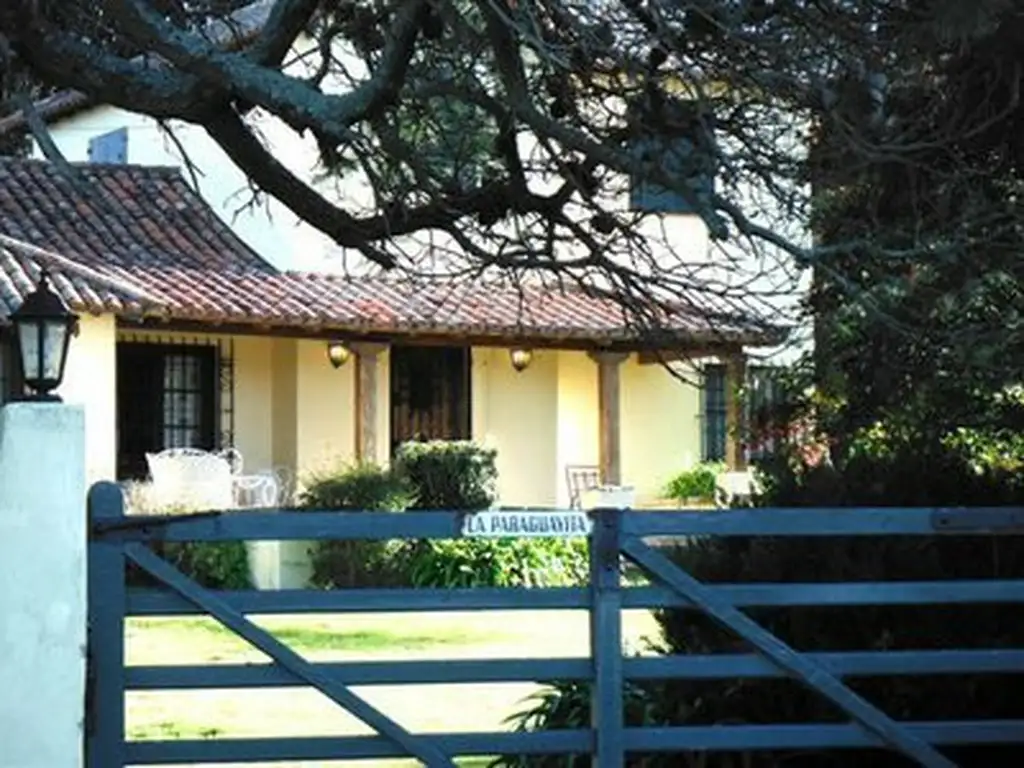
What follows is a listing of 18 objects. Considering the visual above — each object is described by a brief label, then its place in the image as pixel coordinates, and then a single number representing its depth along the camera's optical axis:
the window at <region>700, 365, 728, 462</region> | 28.28
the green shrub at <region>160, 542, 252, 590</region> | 18.61
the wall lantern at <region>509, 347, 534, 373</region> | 25.14
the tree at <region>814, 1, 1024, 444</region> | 7.67
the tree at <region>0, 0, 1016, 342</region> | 6.46
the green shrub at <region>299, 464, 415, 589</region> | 19.11
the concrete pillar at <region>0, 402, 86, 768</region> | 5.98
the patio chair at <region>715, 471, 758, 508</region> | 24.23
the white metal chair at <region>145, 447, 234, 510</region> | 19.83
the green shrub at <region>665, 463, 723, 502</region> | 26.52
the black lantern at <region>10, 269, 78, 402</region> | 7.44
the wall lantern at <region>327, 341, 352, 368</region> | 23.69
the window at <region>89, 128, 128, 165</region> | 25.89
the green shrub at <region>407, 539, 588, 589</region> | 19.33
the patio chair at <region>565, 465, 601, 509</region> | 25.94
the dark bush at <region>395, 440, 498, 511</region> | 21.75
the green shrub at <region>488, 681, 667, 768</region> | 8.05
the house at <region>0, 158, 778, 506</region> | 21.20
